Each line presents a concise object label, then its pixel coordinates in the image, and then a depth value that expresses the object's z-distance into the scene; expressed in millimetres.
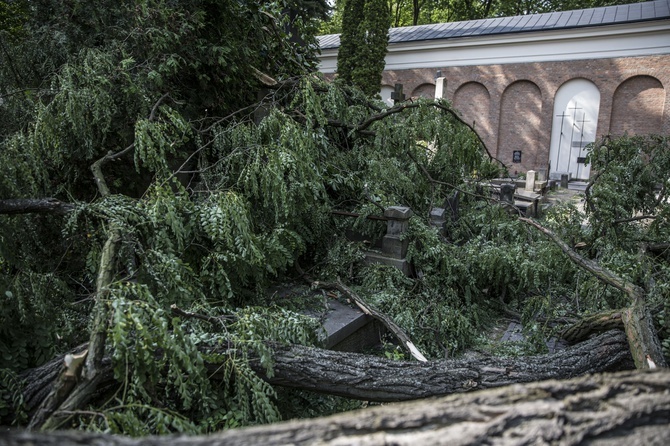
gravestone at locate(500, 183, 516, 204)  10016
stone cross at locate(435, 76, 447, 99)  16608
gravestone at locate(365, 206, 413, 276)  5598
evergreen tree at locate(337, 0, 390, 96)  19297
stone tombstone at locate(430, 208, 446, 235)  6328
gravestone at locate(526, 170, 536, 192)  13844
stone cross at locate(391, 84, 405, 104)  9762
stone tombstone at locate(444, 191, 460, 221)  6818
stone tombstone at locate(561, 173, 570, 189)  16672
